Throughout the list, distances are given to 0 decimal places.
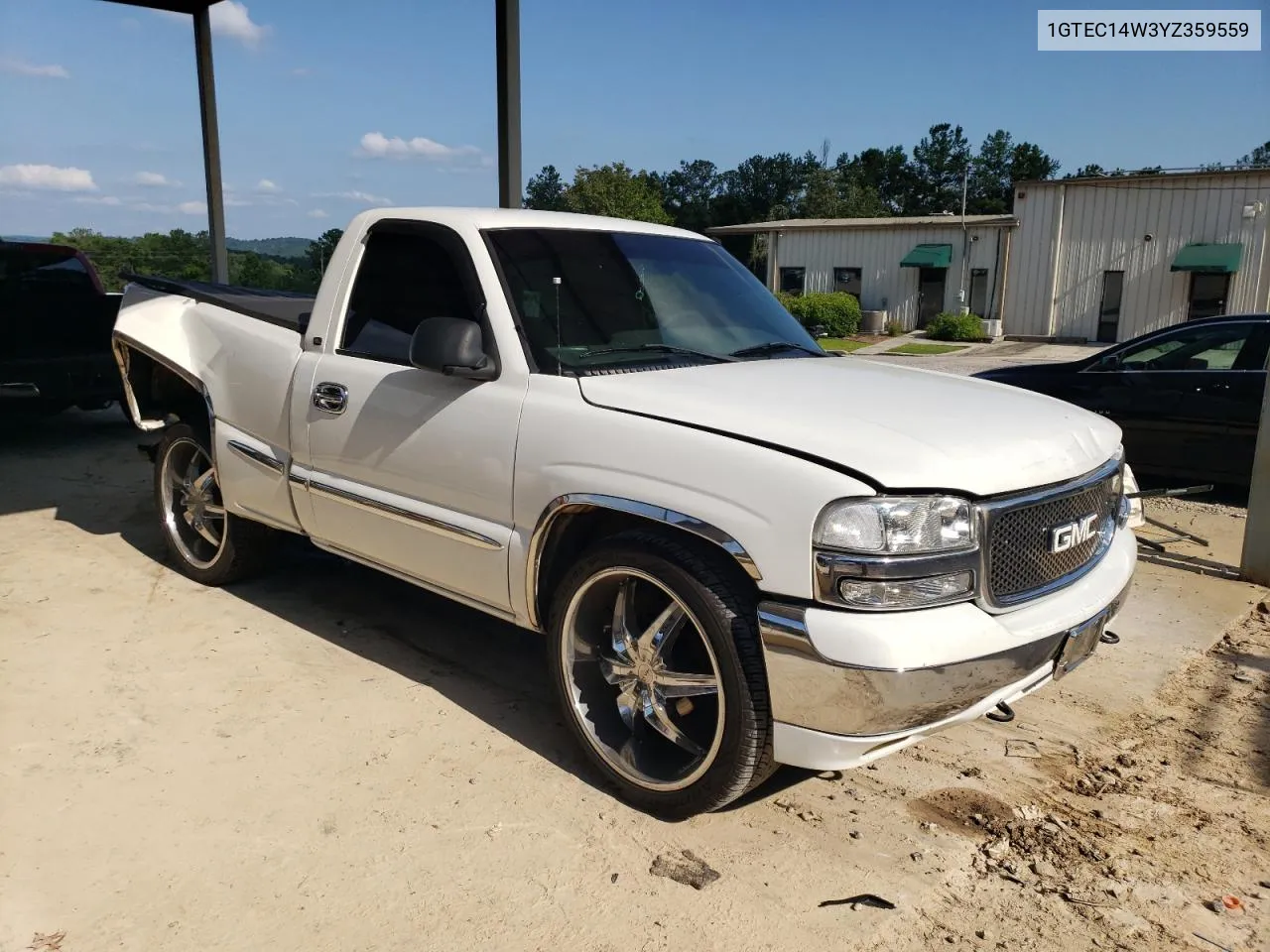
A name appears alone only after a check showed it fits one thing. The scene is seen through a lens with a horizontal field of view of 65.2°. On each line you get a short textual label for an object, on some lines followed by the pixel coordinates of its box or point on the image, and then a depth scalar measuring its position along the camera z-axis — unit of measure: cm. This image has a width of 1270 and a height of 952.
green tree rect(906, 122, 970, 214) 9269
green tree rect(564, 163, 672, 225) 5319
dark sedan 776
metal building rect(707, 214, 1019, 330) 3459
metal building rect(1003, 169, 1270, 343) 2969
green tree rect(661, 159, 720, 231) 10656
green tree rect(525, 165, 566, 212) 7707
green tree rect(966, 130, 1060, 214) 9231
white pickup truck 273
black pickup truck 871
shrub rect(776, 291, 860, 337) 3291
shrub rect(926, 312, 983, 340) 3281
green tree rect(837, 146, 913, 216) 9300
